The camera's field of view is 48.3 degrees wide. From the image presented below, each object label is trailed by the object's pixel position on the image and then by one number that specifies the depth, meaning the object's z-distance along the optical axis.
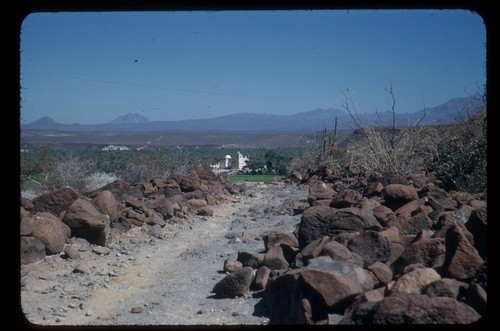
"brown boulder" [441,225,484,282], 4.95
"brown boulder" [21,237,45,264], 7.54
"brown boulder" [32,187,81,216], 9.49
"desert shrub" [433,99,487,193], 11.34
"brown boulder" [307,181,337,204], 11.89
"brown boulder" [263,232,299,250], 7.30
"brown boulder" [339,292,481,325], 3.94
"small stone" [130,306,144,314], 6.02
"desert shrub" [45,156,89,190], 16.50
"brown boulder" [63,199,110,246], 8.80
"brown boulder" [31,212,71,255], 8.02
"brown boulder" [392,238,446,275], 5.54
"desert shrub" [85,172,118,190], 18.03
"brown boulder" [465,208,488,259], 5.52
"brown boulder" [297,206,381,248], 7.17
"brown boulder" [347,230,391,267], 5.90
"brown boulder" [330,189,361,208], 9.04
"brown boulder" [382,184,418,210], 8.96
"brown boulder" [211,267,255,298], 6.30
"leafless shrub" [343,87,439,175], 15.35
